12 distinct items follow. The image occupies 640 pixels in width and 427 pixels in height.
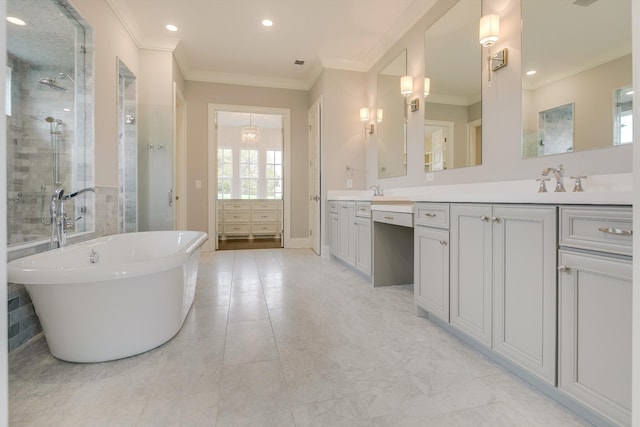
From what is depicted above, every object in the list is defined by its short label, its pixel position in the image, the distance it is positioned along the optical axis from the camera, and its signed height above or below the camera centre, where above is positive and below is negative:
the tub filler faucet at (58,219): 2.10 -0.06
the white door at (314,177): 4.66 +0.52
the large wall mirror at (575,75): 1.54 +0.74
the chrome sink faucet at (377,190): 3.81 +0.24
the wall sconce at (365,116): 4.27 +1.30
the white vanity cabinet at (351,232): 3.17 -0.26
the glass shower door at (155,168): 3.57 +0.49
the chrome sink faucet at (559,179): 1.60 +0.16
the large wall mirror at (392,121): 3.53 +1.06
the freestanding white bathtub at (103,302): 1.43 -0.46
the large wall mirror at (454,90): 2.45 +1.04
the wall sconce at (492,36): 2.16 +1.22
